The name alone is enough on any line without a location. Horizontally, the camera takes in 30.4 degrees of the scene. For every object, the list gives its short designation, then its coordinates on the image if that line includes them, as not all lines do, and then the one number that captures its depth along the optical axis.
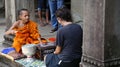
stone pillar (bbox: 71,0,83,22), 5.50
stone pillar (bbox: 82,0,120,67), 2.67
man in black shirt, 3.12
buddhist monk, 3.96
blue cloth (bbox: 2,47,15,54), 4.11
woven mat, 3.64
